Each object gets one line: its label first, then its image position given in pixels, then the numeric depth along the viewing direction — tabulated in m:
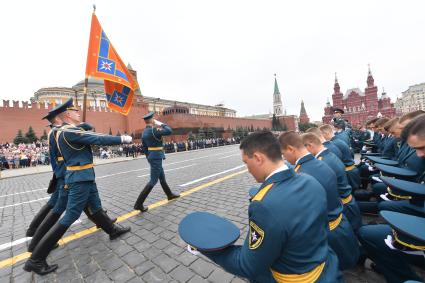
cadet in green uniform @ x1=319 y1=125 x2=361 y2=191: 3.95
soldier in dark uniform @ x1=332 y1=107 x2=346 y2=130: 8.85
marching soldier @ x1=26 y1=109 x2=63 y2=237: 3.52
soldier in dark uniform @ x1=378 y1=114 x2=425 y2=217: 1.81
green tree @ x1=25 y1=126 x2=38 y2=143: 31.86
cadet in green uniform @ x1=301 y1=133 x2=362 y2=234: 2.59
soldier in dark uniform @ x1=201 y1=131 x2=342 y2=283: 1.18
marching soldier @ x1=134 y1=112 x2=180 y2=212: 4.78
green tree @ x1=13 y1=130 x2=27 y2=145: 30.55
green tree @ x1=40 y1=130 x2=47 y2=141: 33.29
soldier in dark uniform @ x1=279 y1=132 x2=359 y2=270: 2.03
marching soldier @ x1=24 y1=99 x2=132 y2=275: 2.63
